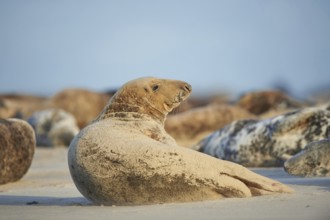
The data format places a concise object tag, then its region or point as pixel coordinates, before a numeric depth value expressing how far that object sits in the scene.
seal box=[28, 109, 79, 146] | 42.84
